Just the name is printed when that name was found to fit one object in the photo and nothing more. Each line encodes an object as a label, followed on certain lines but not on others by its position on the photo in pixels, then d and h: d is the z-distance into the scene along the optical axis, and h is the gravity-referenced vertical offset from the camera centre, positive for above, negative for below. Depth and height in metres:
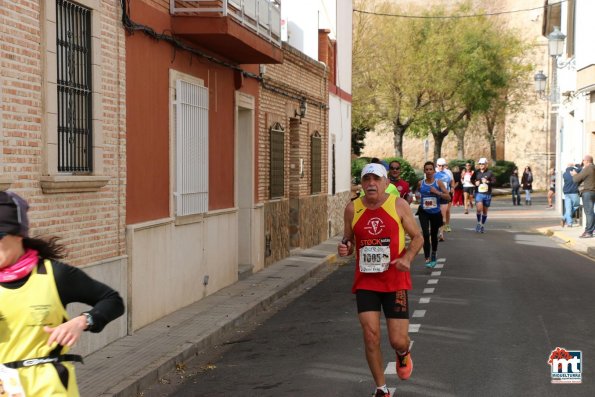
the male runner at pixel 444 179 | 21.99 -0.42
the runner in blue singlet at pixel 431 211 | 17.11 -0.84
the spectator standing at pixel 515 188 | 44.50 -1.20
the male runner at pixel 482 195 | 26.50 -0.89
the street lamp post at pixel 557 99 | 33.40 +2.05
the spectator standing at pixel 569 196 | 26.50 -0.94
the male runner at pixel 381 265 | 7.58 -0.77
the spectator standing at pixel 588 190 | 24.02 -0.70
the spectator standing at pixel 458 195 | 42.00 -1.44
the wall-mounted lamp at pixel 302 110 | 21.84 +1.05
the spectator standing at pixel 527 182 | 45.18 -0.99
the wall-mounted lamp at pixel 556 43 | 28.41 +3.20
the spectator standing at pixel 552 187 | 40.50 -1.09
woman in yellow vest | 4.04 -0.58
